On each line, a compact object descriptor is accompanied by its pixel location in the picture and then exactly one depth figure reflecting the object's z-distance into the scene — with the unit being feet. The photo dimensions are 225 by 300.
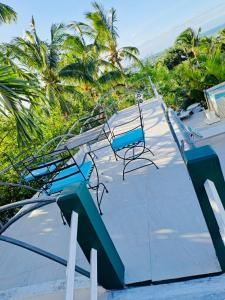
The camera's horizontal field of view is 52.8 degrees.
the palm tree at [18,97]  9.52
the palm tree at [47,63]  38.44
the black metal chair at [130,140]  11.40
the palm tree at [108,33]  51.44
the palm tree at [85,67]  40.58
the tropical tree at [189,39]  84.62
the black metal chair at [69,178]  9.48
